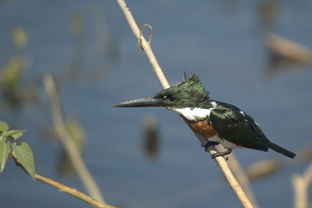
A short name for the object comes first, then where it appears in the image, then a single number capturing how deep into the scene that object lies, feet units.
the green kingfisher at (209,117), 26.32
